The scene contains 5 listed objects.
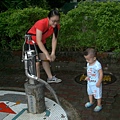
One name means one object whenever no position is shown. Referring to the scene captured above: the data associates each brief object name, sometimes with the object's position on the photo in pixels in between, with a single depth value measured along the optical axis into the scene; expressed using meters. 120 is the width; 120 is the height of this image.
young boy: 2.91
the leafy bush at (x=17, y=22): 4.68
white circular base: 2.97
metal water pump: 2.80
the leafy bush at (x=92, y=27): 4.41
